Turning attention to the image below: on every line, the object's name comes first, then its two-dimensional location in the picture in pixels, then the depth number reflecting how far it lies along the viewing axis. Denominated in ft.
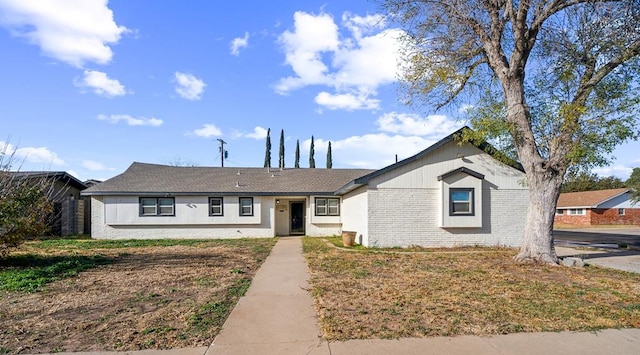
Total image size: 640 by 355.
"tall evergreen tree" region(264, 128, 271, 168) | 150.92
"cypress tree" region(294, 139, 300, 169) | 165.89
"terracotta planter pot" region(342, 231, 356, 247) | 50.52
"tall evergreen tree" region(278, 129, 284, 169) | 148.91
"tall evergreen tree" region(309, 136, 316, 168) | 167.02
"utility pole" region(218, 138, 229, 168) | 126.52
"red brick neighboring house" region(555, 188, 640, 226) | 131.95
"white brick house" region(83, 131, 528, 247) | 48.78
